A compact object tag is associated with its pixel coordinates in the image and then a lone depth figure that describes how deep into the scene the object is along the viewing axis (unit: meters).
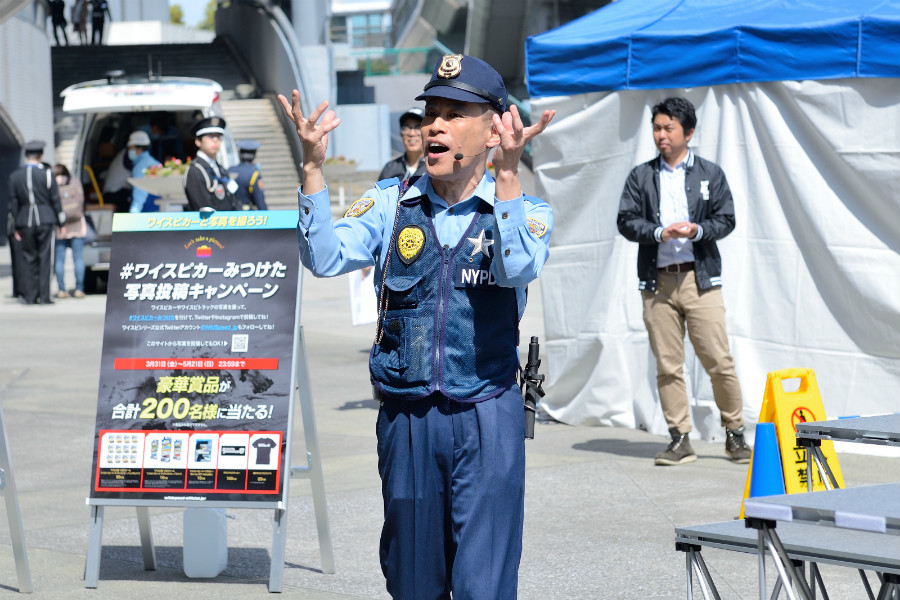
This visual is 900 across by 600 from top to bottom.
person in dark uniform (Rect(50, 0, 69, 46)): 38.72
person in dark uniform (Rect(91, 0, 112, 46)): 41.31
